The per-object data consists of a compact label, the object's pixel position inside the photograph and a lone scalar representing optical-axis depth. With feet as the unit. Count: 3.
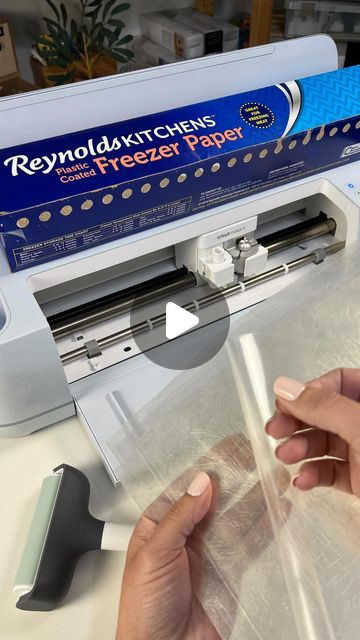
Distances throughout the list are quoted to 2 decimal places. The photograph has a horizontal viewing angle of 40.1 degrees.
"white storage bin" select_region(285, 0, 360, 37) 3.89
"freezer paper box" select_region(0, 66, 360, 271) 1.81
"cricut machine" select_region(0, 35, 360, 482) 1.89
